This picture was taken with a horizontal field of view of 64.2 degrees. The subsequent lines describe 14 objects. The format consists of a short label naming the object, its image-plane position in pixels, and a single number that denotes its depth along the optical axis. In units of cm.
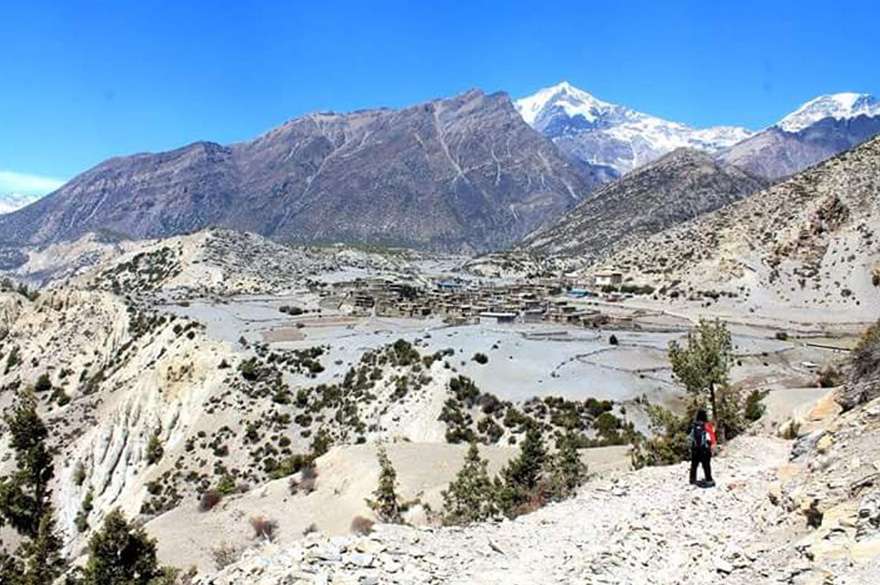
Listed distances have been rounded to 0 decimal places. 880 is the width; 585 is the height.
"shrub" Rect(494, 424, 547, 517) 2012
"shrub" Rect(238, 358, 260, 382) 4725
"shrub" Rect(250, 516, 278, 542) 2431
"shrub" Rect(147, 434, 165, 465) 4303
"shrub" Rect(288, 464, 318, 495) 2753
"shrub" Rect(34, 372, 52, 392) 6938
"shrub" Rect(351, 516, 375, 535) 2131
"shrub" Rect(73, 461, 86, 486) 4788
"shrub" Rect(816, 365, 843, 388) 2733
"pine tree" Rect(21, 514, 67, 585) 2572
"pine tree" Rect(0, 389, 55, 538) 3228
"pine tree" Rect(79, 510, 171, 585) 2006
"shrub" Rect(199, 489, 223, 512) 2883
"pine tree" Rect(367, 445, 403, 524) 2062
